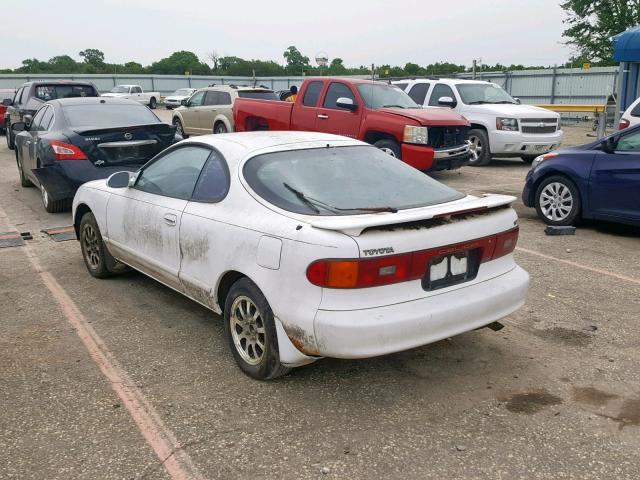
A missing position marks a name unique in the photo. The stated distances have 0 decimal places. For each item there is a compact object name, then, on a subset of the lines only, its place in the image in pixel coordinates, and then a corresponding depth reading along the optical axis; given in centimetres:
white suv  1334
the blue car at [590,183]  711
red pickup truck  1066
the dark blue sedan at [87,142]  817
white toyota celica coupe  323
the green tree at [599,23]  4062
